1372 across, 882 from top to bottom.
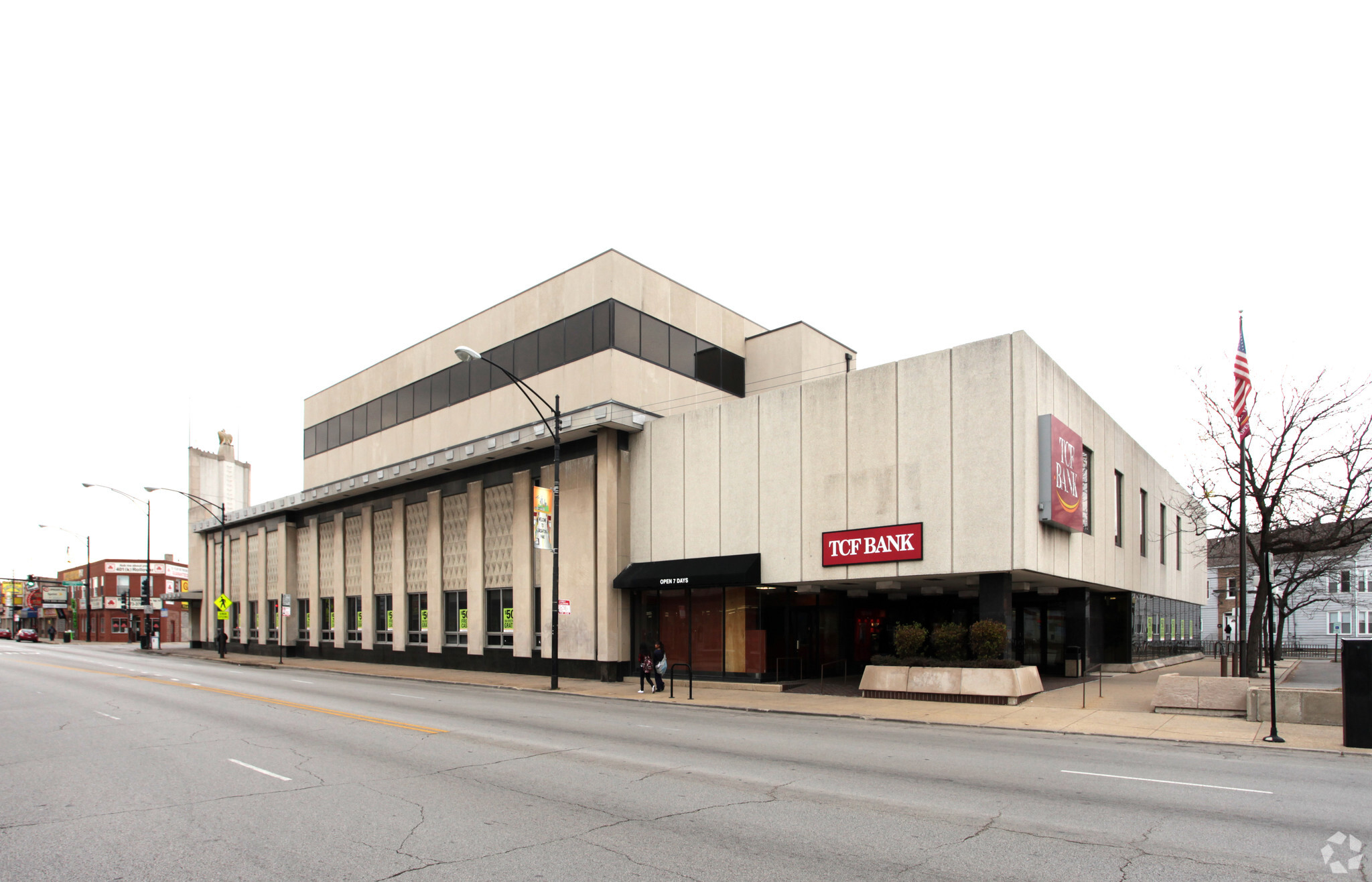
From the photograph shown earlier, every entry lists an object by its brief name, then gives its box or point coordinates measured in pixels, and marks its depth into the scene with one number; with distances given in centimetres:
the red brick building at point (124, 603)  9675
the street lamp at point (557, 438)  2578
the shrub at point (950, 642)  2150
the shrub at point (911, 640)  2216
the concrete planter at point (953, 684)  2000
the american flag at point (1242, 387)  2152
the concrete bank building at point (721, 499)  2206
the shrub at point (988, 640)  2077
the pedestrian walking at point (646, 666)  2436
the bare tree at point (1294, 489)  2600
